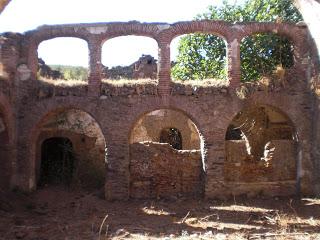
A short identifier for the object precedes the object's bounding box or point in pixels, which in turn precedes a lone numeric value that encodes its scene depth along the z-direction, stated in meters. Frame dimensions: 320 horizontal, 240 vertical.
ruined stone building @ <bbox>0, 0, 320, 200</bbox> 8.67
